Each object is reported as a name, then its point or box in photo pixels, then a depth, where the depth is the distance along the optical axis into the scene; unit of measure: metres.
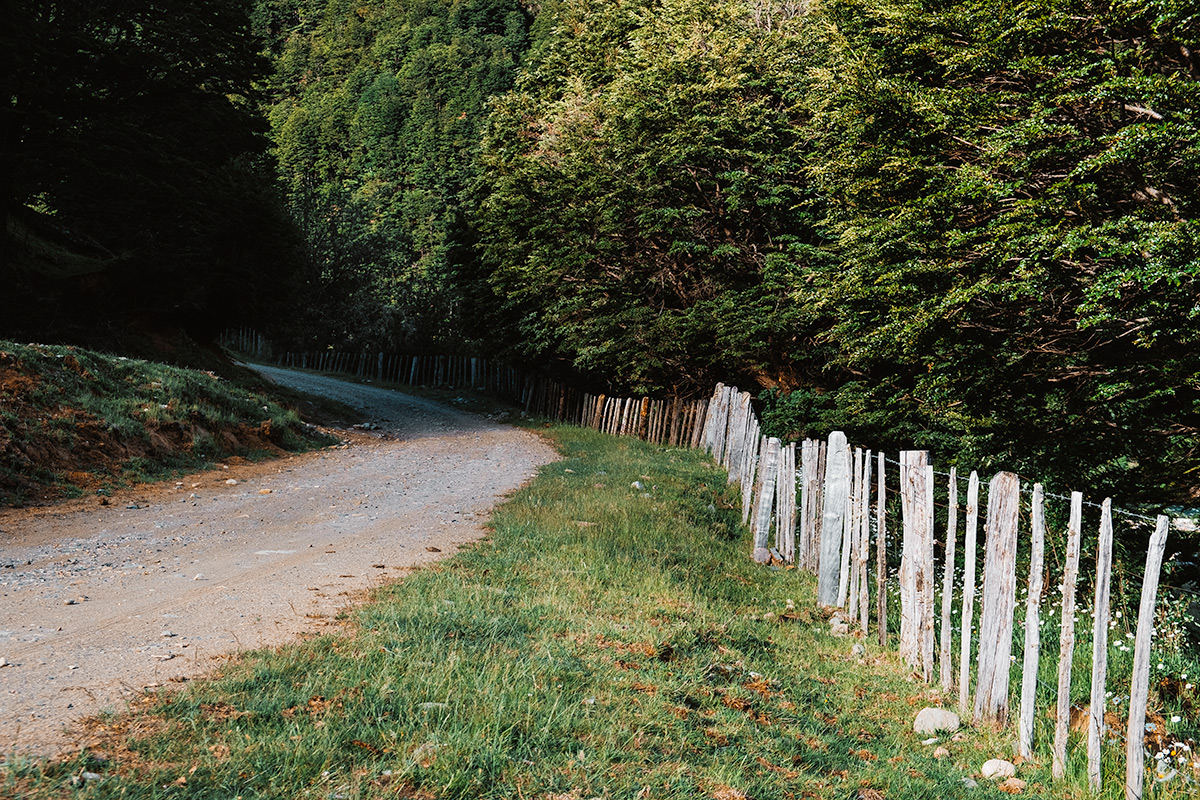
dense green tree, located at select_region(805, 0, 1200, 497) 7.74
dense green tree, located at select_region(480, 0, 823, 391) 17.31
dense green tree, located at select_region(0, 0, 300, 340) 17.30
